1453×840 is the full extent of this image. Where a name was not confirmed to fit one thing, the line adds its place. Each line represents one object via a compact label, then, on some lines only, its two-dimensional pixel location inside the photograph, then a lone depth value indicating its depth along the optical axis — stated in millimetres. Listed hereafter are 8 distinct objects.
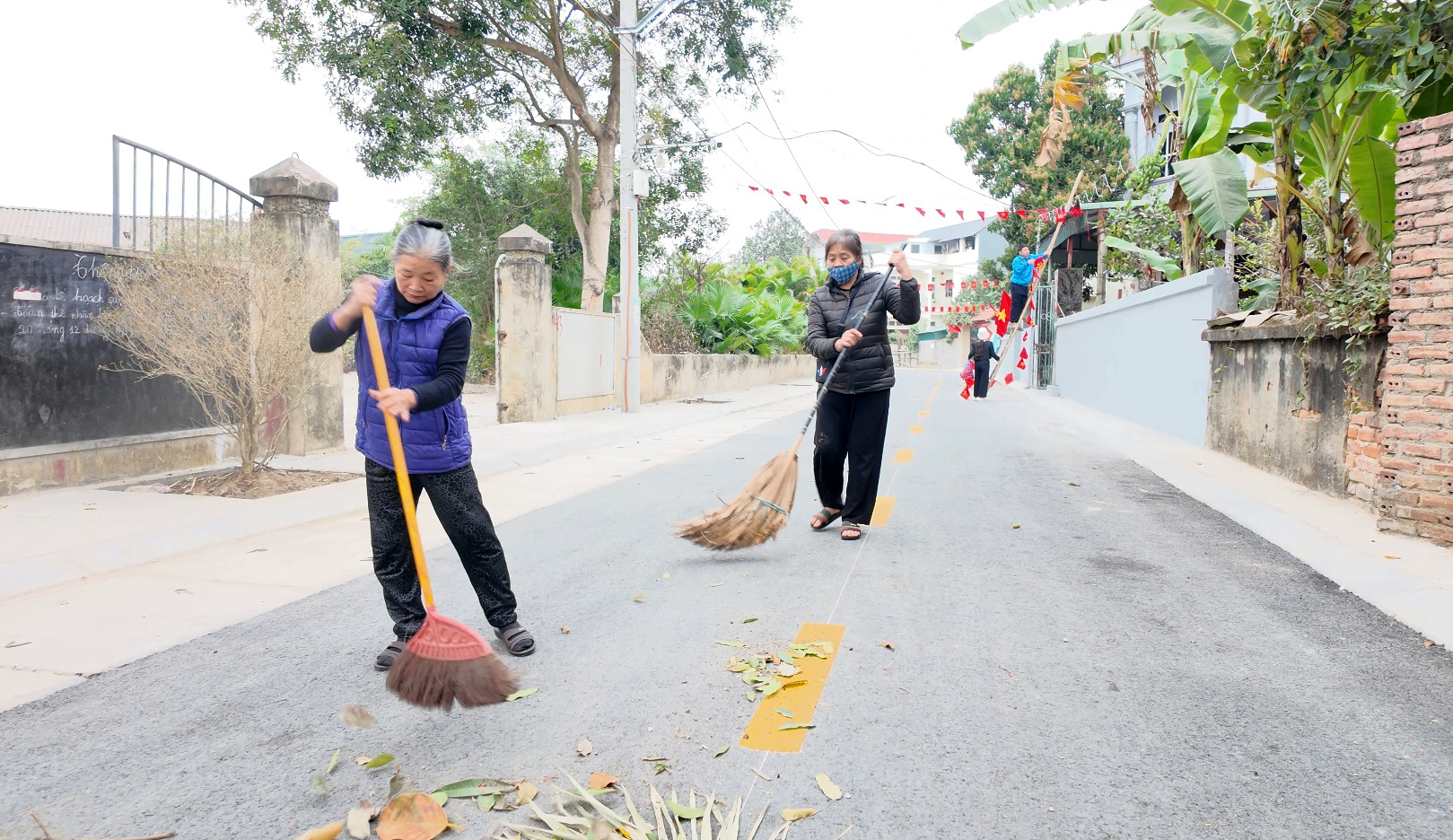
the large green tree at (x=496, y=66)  15766
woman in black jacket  5688
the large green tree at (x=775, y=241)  78000
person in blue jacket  18016
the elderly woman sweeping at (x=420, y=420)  3369
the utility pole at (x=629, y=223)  15461
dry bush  7045
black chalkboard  6711
